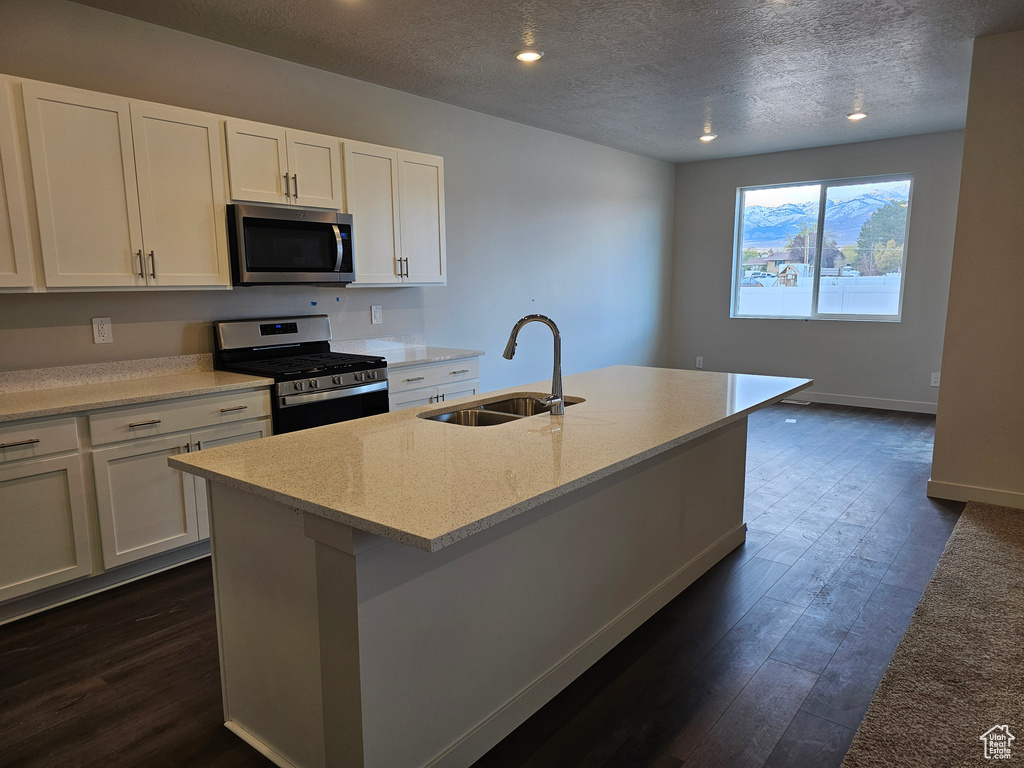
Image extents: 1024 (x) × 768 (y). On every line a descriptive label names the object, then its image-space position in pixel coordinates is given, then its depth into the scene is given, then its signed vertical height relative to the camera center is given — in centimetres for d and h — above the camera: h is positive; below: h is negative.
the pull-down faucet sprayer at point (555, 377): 227 -32
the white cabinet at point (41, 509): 242 -84
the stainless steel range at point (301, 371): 318 -41
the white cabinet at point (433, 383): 374 -56
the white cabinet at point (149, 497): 267 -89
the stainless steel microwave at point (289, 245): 317 +23
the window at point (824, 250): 629 +40
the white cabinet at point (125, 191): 260 +43
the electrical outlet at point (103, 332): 301 -19
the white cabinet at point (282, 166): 316 +64
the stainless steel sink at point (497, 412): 250 -49
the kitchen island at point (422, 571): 145 -75
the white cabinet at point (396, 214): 374 +46
